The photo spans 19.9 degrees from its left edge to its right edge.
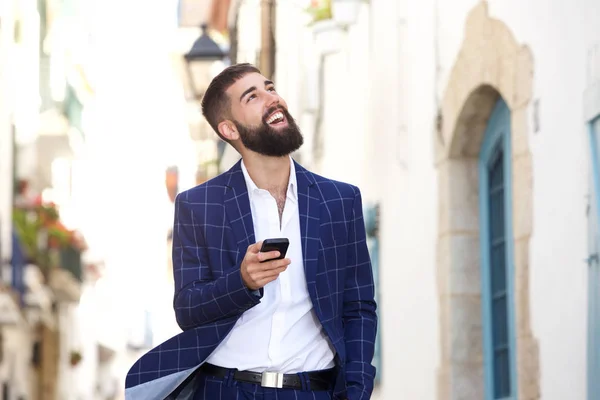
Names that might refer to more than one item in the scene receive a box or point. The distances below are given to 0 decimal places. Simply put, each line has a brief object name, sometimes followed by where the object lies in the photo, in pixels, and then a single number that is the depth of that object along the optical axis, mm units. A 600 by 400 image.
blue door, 10705
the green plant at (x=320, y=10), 16062
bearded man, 5343
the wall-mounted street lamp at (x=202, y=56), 19128
